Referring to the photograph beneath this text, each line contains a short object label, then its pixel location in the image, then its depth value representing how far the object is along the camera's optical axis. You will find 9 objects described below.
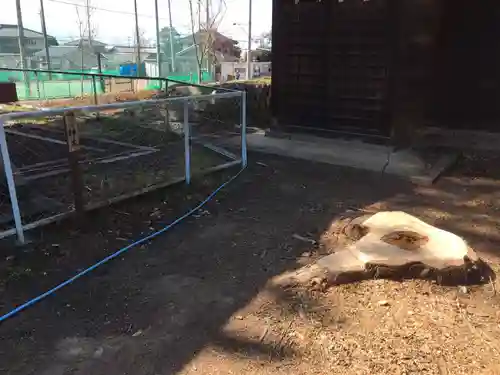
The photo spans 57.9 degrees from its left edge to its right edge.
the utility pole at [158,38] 23.97
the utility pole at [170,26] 28.40
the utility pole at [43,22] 22.71
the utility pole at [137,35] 25.45
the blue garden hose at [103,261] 2.85
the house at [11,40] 50.41
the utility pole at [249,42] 27.43
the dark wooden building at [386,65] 6.37
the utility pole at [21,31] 19.20
